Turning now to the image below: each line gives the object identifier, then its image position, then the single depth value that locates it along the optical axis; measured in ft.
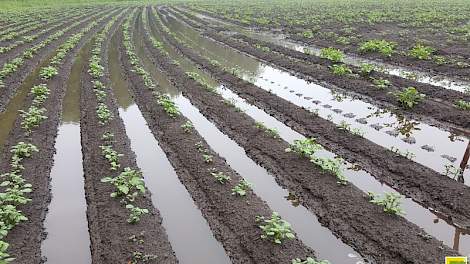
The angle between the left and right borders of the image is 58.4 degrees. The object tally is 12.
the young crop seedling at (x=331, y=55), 58.85
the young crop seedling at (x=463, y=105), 38.47
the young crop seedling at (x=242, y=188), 25.66
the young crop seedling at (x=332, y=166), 27.13
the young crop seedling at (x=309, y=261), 19.10
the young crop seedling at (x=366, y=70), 51.26
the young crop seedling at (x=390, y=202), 23.49
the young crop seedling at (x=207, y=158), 30.21
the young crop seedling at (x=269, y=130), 34.54
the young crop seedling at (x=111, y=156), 29.09
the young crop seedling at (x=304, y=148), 30.27
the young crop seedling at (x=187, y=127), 35.69
